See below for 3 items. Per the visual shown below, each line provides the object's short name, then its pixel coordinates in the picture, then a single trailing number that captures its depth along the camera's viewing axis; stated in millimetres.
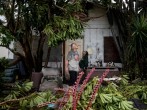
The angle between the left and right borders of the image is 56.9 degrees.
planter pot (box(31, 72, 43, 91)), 4259
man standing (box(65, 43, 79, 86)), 4504
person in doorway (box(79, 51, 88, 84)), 5766
